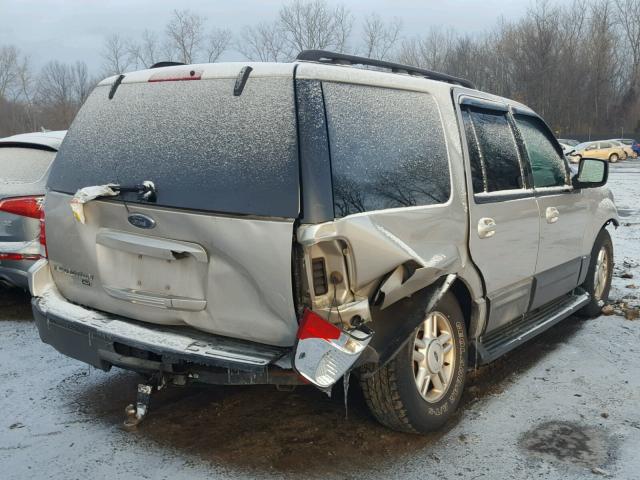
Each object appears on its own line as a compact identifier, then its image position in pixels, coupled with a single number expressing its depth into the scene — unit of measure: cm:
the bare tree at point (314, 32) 4609
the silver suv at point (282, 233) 277
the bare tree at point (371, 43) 5209
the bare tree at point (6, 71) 7968
